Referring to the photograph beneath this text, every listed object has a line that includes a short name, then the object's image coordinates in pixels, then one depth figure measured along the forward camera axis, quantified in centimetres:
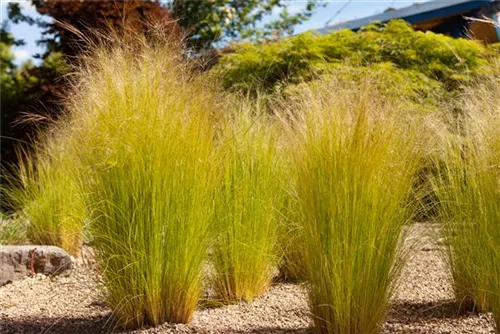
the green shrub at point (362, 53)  891
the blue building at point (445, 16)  1223
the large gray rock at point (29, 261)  593
